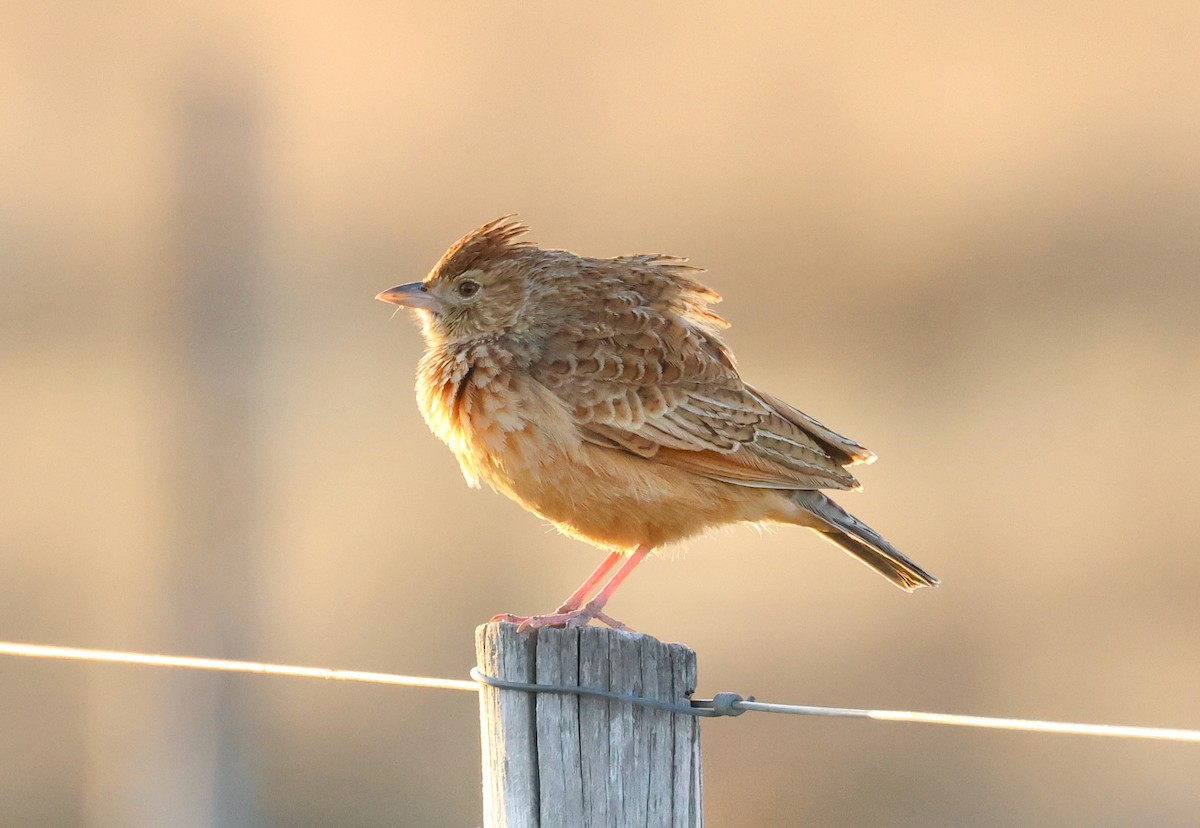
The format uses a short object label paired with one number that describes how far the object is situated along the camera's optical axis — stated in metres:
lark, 9.18
